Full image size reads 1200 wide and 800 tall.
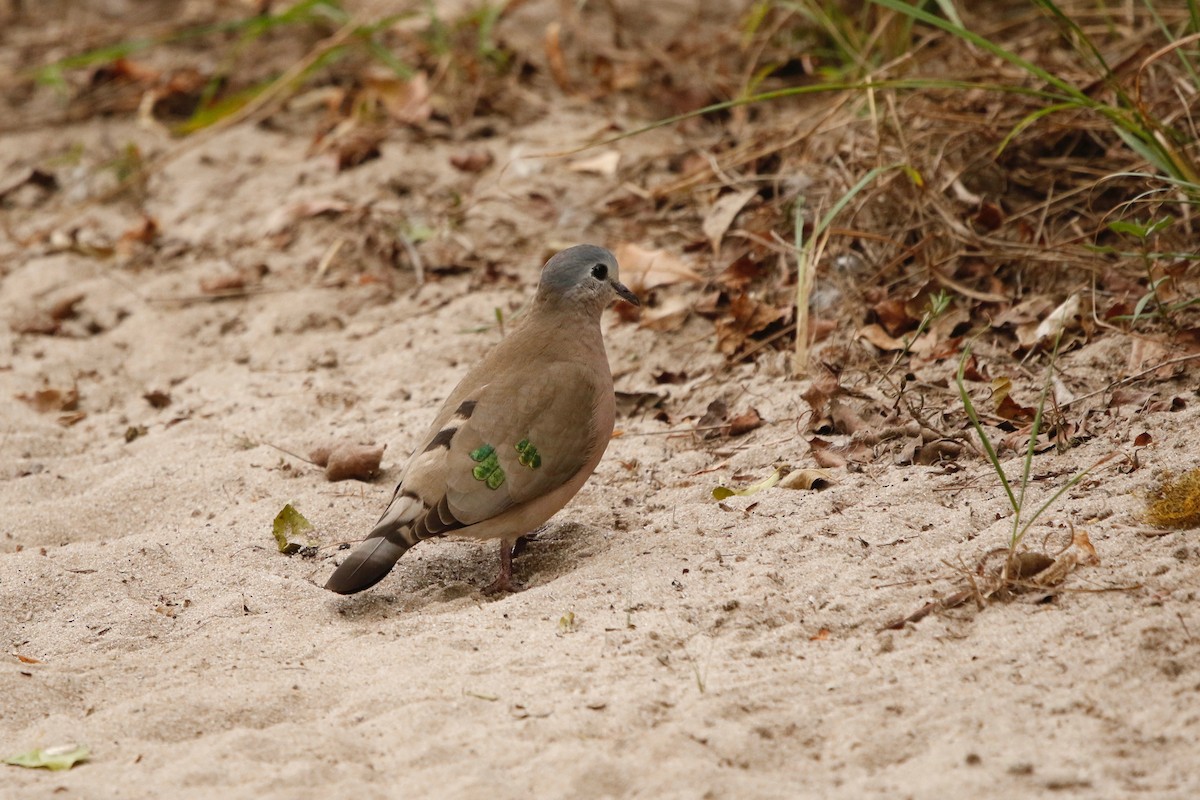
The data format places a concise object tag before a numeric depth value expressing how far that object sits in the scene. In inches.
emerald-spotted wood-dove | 290.5
